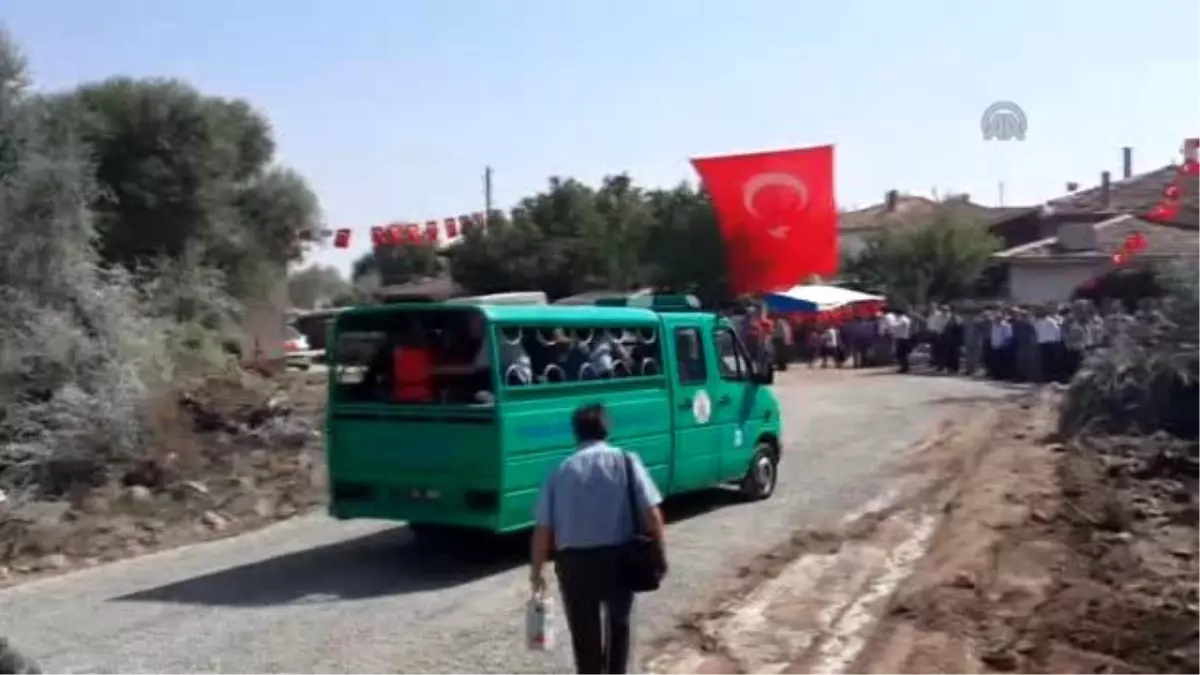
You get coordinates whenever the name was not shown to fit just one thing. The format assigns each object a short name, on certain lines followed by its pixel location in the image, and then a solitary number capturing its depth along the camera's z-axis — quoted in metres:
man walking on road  8.47
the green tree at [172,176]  34.56
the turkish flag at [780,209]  42.72
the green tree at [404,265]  89.38
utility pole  71.89
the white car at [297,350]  41.03
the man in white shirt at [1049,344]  35.03
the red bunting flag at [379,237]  41.94
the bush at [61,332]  20.72
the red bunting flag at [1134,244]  35.97
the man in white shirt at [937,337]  39.59
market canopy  44.59
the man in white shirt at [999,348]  36.41
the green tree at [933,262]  61.06
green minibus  13.26
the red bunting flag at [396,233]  42.62
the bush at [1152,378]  23.38
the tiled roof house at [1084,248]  45.66
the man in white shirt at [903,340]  40.28
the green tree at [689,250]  53.75
